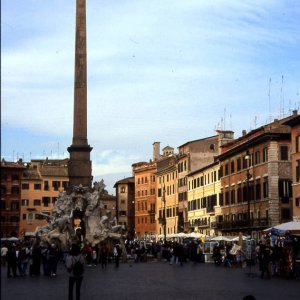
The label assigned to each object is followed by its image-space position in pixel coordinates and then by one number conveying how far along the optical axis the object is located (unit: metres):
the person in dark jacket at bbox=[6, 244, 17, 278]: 25.00
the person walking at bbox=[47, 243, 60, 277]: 27.94
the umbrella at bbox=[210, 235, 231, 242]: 46.97
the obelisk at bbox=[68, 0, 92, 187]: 46.62
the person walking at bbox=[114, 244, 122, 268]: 38.39
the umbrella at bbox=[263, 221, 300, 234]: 25.87
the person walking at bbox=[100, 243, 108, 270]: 37.88
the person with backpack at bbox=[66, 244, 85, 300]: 13.45
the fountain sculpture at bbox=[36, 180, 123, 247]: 44.81
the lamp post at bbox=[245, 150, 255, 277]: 37.96
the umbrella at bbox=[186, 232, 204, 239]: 53.98
